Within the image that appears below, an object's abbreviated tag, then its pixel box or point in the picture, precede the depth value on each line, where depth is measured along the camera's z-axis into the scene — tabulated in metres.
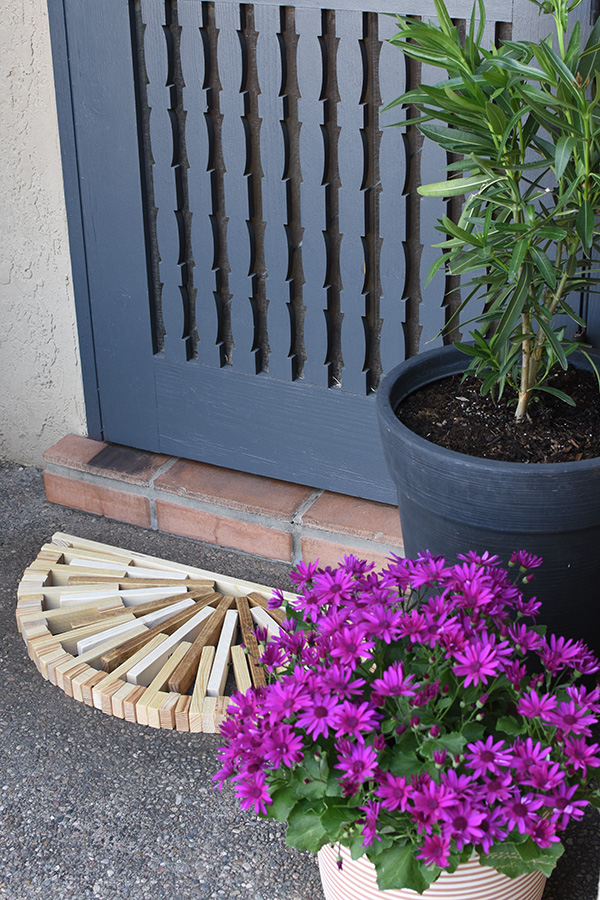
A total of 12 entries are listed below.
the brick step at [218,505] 2.44
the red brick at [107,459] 2.72
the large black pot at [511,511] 1.65
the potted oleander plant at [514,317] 1.59
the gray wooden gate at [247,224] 2.19
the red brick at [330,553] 2.40
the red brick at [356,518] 2.38
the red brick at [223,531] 2.53
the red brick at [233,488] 2.54
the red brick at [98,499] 2.72
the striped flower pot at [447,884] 1.38
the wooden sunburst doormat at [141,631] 2.03
